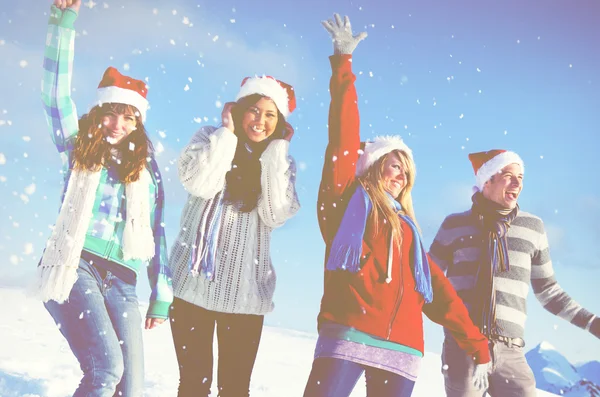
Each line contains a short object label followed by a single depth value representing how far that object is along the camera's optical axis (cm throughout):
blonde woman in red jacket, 215
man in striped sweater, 266
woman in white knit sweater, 241
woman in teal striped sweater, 216
